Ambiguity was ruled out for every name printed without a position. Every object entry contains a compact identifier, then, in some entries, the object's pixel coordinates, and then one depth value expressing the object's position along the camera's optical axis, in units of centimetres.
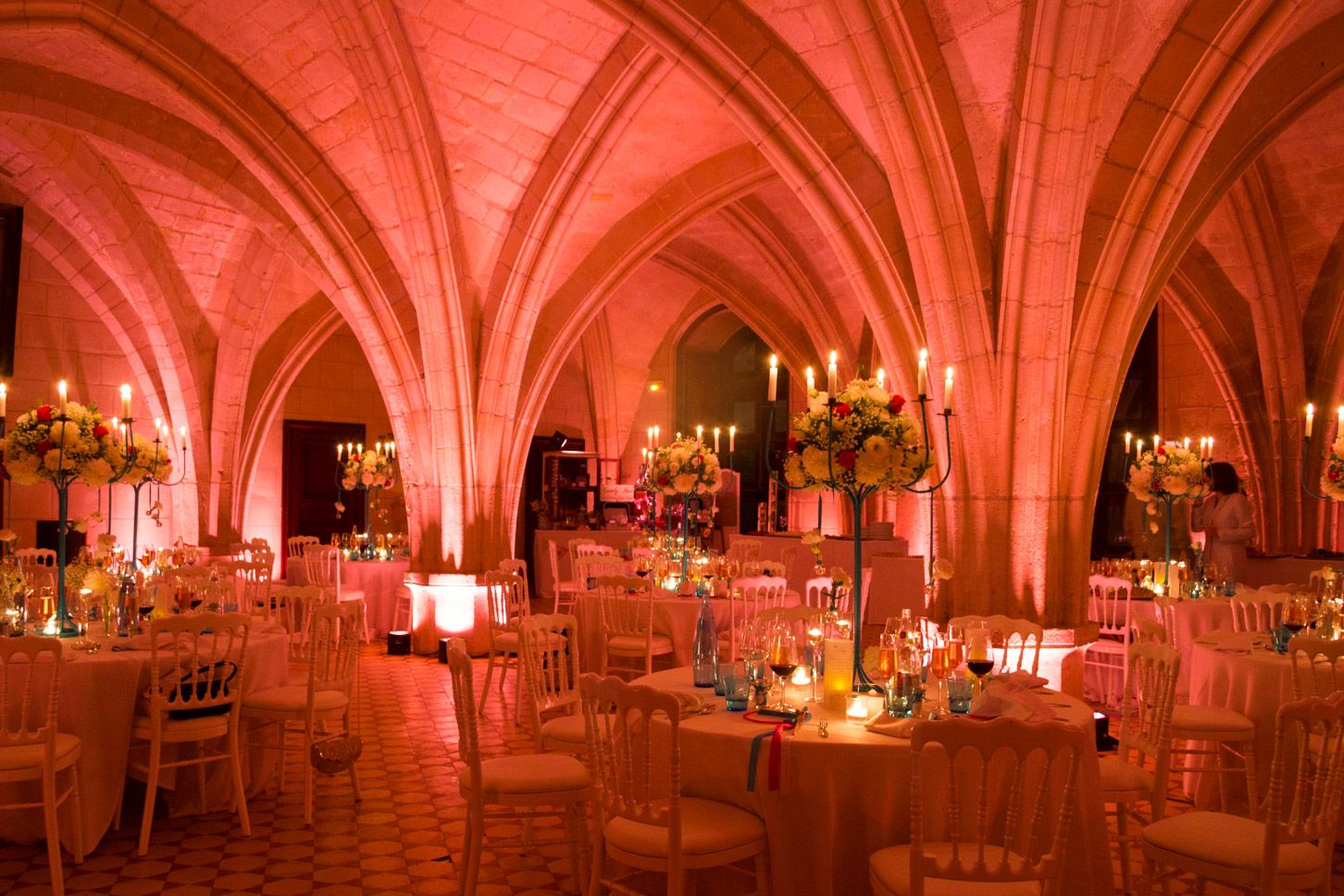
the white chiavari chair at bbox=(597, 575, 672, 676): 709
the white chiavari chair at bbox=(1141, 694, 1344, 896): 314
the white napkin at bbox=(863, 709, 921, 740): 348
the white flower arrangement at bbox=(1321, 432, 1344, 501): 728
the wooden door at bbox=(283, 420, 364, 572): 1639
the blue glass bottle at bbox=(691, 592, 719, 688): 434
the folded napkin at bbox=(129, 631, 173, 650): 539
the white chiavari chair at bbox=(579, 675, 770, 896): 325
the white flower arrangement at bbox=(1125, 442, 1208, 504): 856
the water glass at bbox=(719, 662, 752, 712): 389
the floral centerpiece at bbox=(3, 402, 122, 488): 587
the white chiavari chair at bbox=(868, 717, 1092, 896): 283
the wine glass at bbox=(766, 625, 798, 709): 383
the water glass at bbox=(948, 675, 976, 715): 379
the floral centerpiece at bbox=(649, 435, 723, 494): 941
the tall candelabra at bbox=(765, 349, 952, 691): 411
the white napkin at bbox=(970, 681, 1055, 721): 364
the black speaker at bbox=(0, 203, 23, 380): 1186
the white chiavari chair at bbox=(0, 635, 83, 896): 419
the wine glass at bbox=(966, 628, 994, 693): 383
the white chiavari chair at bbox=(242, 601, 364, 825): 534
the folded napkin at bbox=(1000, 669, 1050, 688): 391
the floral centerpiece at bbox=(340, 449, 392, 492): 1309
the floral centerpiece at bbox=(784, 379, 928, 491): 410
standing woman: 860
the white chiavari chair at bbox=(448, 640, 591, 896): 388
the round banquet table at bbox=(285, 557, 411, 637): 1137
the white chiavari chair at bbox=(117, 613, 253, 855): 489
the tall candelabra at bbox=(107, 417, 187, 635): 583
